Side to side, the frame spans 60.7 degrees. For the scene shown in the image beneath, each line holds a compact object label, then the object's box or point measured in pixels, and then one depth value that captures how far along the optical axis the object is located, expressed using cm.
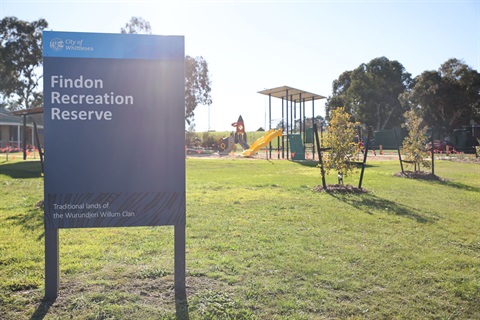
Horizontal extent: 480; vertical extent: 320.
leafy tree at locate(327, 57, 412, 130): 5638
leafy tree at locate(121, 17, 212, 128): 5372
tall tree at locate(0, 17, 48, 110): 4612
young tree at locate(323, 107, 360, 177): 1138
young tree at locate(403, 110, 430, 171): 1499
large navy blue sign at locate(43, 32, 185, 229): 377
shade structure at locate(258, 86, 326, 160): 2798
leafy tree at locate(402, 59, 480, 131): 4506
